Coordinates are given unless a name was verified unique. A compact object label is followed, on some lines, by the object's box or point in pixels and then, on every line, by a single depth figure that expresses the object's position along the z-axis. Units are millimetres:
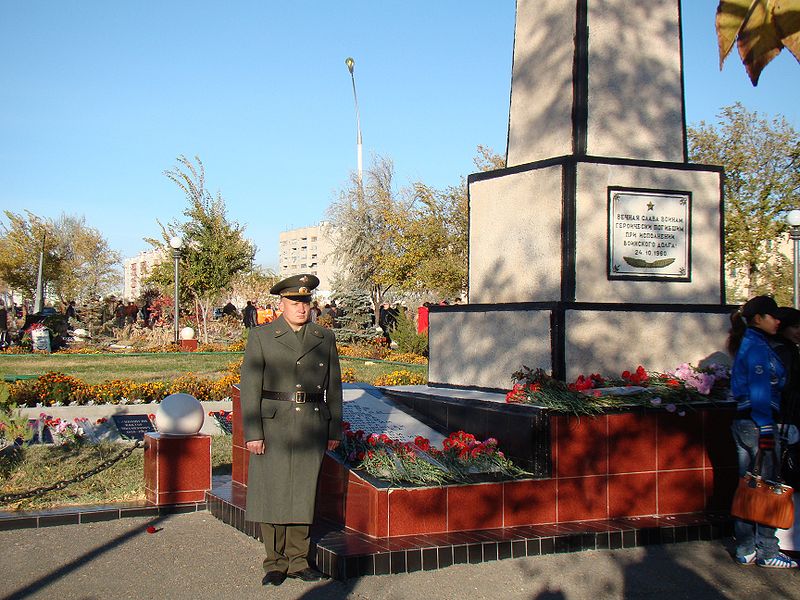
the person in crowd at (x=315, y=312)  28047
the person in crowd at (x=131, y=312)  34219
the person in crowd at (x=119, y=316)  33938
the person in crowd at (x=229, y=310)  34400
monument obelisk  7191
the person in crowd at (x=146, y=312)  34725
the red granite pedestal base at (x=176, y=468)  7242
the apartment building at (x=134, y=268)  109175
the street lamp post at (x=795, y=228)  16250
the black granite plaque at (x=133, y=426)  10688
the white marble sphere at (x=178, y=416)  7312
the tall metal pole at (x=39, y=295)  38397
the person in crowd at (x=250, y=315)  29502
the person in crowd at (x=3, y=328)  26634
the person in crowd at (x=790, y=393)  5793
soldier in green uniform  5449
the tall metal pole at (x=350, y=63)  47000
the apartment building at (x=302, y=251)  126338
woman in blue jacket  5641
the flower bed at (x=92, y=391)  11977
